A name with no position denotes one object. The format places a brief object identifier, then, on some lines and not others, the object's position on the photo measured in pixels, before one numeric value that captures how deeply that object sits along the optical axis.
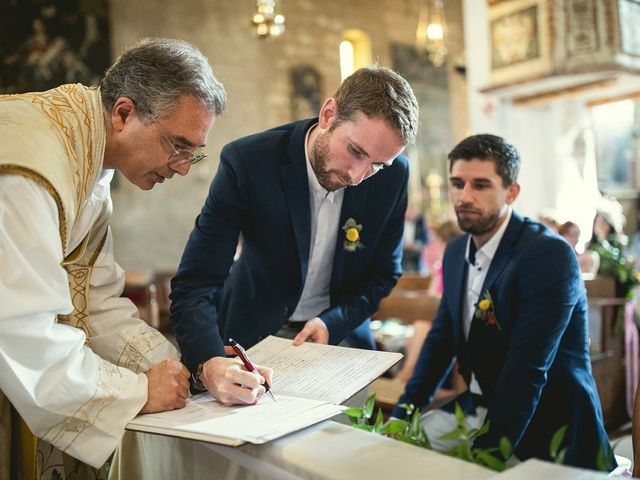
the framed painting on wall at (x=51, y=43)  9.71
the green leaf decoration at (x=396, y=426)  1.42
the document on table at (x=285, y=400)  1.37
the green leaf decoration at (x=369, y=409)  1.43
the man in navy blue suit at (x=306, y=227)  2.04
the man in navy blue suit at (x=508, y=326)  2.28
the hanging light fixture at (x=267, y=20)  5.25
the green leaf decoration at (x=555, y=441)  1.09
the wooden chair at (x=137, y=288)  8.48
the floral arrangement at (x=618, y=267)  4.56
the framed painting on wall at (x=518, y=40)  6.74
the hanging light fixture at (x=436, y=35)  8.52
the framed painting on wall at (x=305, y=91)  12.91
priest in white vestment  1.43
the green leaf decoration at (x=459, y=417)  1.25
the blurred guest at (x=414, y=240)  12.26
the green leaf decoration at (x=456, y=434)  1.28
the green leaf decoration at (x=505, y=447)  1.15
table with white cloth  1.11
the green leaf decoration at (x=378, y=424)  1.53
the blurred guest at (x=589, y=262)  4.56
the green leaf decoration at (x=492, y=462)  1.23
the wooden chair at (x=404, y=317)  4.10
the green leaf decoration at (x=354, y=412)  1.40
